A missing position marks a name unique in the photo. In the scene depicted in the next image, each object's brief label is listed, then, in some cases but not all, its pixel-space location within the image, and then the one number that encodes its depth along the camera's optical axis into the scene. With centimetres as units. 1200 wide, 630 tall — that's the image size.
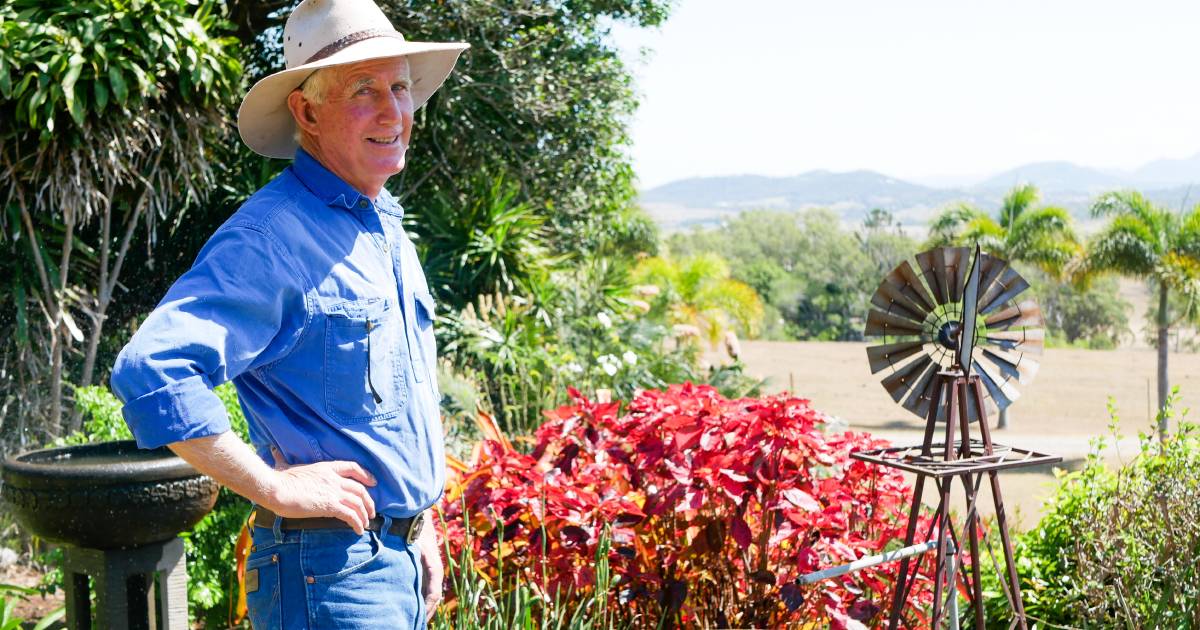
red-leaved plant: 303
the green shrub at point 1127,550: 326
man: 155
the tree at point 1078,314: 4497
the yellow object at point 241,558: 347
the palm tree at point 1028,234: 2150
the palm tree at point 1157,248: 1909
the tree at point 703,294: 1521
